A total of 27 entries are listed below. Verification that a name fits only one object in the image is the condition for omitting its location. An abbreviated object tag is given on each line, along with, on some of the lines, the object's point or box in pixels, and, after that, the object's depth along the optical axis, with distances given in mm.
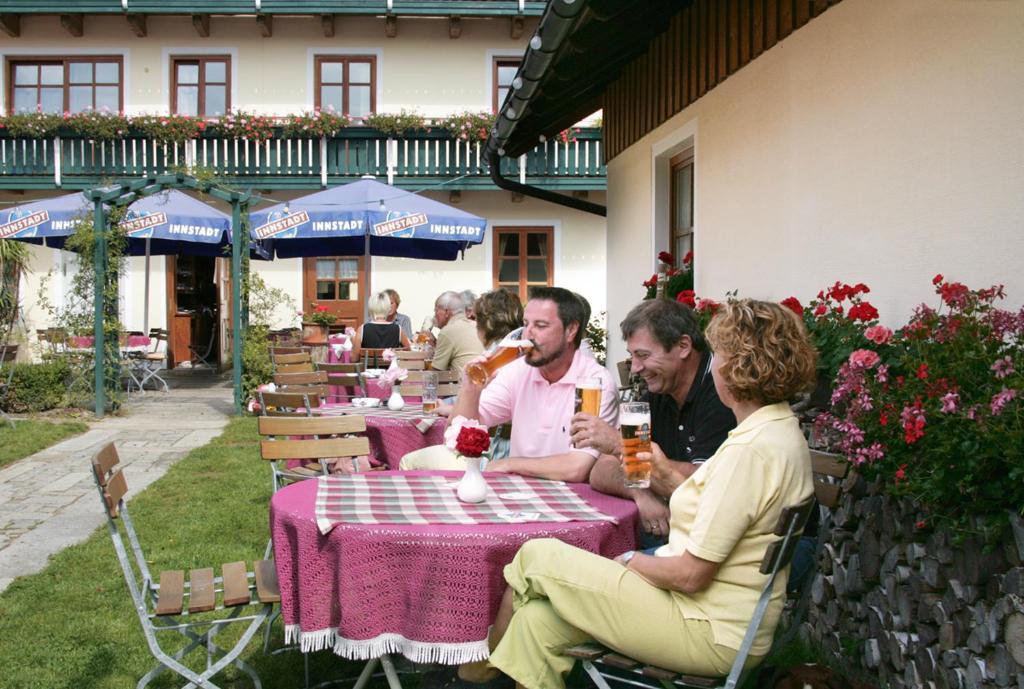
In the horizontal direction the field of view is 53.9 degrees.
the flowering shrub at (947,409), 2531
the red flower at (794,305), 4133
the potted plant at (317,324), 14758
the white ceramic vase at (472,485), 3283
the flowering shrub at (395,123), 16781
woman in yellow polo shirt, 2516
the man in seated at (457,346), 7393
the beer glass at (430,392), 5801
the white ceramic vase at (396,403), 6336
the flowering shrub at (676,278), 7012
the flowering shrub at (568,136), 16578
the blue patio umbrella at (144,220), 11875
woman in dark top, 10383
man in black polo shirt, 3326
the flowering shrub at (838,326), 3678
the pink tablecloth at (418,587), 2863
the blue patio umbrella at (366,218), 11469
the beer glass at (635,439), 2922
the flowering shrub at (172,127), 16609
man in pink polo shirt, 3938
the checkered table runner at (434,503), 3033
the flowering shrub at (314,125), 16734
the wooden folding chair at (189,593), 3186
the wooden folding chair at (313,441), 4133
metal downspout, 10500
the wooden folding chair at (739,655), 2412
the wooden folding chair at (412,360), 8414
